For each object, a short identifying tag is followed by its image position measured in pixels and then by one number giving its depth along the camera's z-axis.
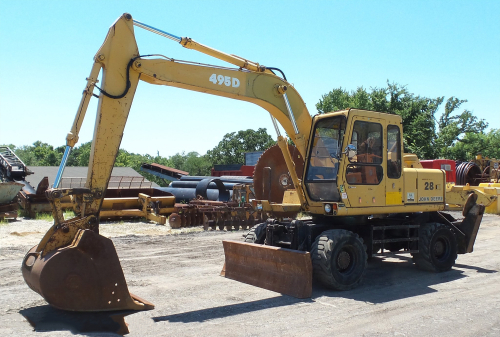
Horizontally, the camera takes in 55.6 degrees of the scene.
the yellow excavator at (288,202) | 5.86
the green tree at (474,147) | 39.28
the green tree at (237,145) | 69.31
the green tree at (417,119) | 34.12
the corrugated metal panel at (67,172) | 38.91
